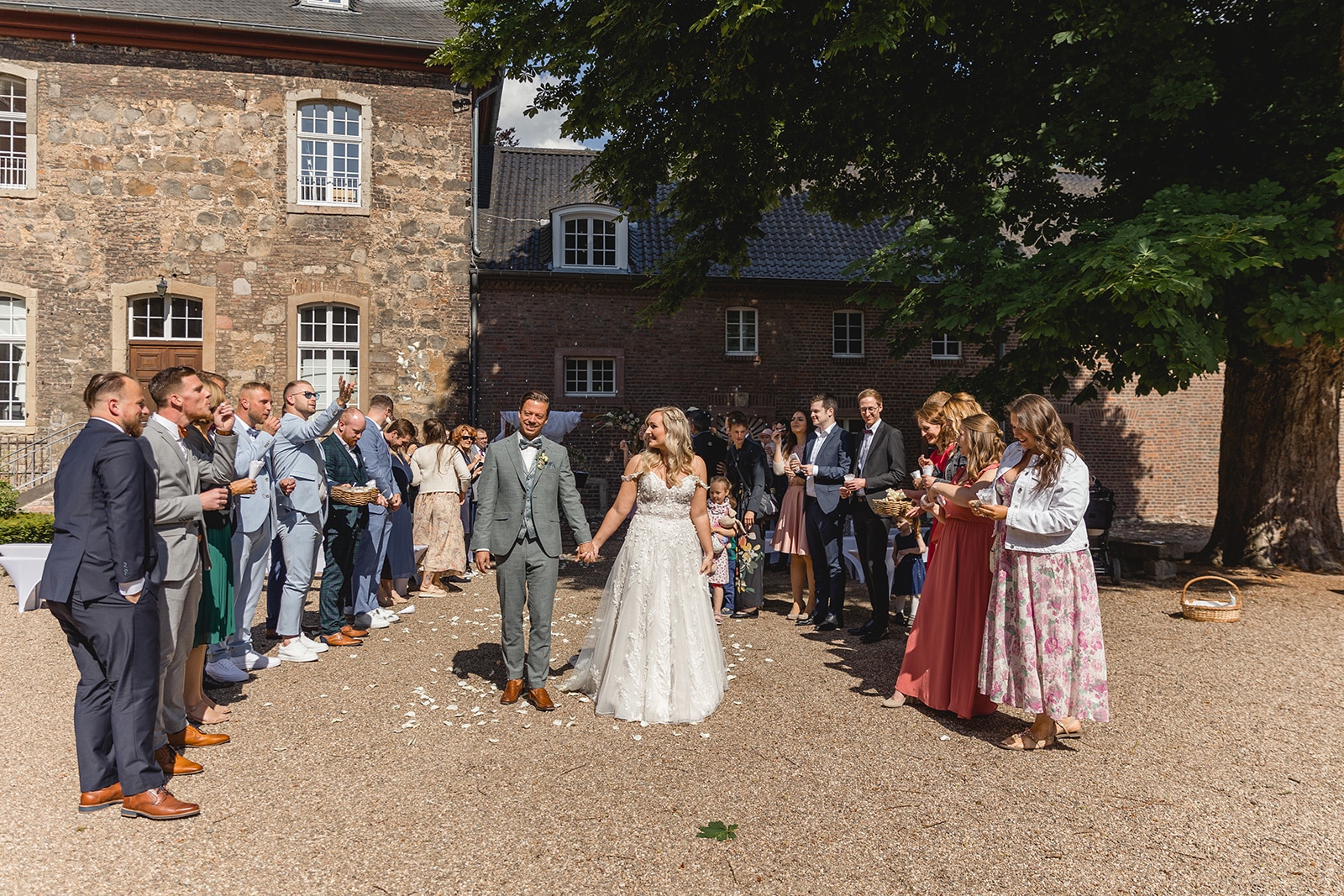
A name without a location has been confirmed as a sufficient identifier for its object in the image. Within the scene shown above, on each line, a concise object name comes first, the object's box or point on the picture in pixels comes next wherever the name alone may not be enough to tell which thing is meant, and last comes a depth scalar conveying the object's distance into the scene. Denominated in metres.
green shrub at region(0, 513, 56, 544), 11.59
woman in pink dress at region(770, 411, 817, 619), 8.70
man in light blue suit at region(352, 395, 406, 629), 7.93
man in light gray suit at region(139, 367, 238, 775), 4.51
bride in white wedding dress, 5.70
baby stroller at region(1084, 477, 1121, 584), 10.72
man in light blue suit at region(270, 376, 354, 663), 6.74
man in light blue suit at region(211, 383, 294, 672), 6.19
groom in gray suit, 5.86
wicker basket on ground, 8.77
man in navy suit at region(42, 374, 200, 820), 3.96
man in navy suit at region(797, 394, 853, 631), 8.05
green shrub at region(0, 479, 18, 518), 12.33
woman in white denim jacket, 4.98
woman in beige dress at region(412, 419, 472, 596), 9.98
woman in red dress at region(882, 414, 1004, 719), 5.58
